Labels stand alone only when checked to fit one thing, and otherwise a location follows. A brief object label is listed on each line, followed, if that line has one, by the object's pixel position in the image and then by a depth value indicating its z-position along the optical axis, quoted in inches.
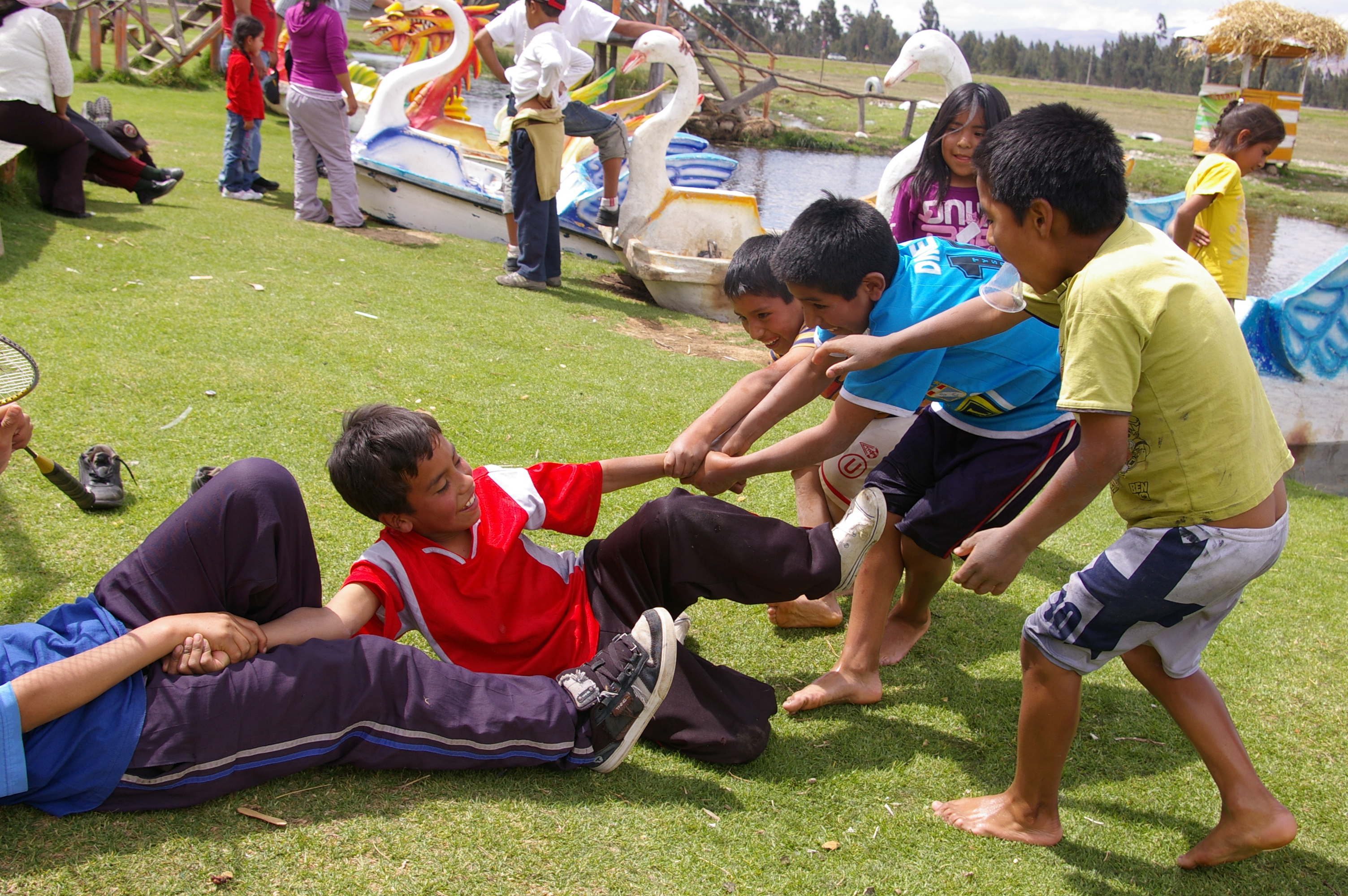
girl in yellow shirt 192.2
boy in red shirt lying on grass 90.0
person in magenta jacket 306.2
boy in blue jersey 101.5
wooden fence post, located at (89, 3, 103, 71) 611.8
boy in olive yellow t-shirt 71.6
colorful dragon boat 343.9
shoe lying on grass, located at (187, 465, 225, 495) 110.1
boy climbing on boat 296.0
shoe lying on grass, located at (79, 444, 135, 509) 119.1
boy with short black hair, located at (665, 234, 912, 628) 119.1
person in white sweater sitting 251.3
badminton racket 95.7
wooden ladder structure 621.3
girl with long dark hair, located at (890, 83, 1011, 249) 142.7
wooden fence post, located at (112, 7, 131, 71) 618.2
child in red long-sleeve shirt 335.3
